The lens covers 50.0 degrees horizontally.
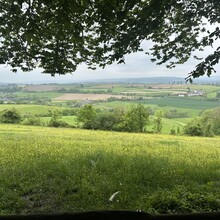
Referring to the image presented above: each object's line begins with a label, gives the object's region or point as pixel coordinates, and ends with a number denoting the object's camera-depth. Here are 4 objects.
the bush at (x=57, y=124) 54.37
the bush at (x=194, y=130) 53.65
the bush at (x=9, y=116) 56.53
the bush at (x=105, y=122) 56.84
